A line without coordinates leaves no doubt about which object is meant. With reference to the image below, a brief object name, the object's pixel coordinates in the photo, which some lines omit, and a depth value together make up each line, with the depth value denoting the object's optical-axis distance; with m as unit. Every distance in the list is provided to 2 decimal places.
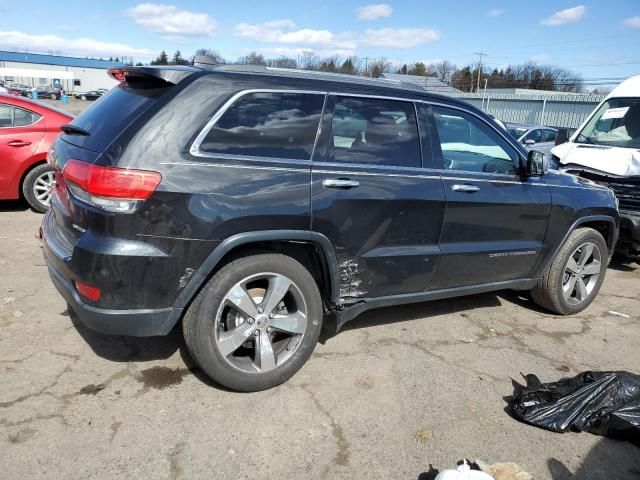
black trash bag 2.96
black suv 2.76
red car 6.68
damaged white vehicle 5.97
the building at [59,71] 82.62
